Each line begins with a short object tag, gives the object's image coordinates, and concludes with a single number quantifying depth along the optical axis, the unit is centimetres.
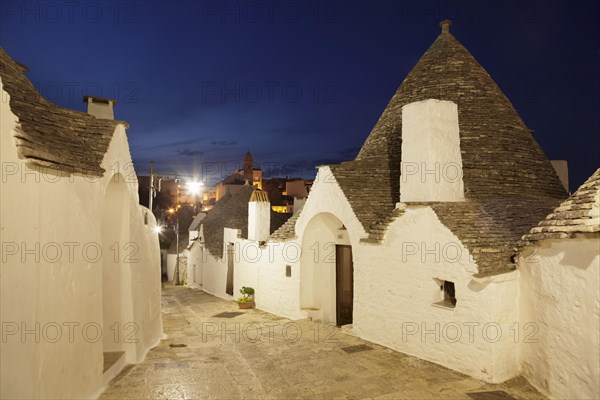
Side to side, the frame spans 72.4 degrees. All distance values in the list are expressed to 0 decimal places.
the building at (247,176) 5578
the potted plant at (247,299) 1498
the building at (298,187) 5063
